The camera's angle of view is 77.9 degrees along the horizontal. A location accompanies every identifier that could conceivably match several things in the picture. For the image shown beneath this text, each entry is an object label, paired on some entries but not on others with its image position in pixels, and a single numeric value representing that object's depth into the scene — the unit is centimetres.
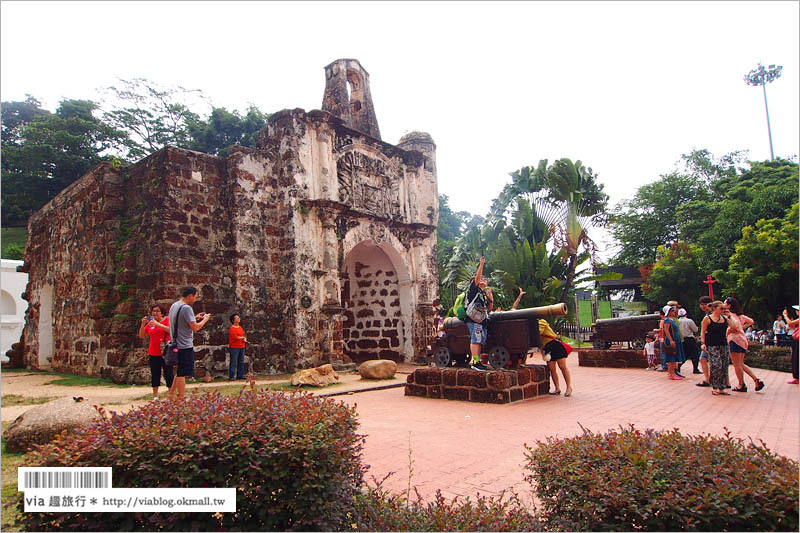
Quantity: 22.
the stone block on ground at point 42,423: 460
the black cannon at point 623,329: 1597
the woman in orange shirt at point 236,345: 1111
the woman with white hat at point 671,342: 1129
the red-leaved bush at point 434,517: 264
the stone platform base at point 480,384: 812
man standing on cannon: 877
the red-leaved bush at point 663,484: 224
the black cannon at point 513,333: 866
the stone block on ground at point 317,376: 1006
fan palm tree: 2338
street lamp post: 3232
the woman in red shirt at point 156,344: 736
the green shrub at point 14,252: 2877
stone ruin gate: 1121
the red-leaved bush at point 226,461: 238
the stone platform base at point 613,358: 1475
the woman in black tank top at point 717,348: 841
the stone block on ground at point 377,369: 1148
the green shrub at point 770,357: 1297
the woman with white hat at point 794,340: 993
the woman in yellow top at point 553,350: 885
